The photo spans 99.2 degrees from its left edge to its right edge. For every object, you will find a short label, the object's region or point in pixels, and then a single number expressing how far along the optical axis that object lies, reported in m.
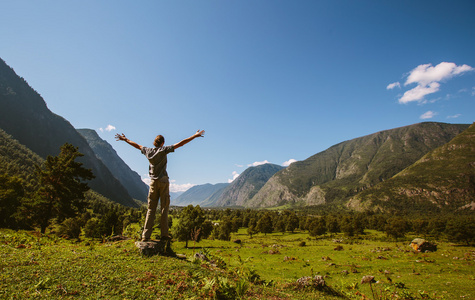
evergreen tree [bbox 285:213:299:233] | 116.75
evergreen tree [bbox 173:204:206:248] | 48.41
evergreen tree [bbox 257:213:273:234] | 104.00
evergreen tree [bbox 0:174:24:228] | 28.86
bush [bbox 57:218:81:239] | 37.97
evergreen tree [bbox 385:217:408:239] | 81.00
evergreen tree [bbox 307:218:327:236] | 94.76
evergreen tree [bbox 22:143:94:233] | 23.55
